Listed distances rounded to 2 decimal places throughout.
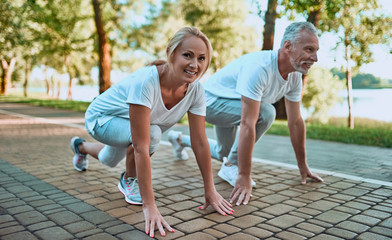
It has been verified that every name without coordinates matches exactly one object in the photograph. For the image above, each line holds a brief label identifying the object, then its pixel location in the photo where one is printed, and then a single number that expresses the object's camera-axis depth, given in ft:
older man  11.22
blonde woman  8.86
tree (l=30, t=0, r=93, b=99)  75.77
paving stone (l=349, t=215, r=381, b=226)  9.34
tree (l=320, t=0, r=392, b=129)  51.19
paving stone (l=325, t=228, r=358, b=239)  8.41
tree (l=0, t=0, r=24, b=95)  64.39
